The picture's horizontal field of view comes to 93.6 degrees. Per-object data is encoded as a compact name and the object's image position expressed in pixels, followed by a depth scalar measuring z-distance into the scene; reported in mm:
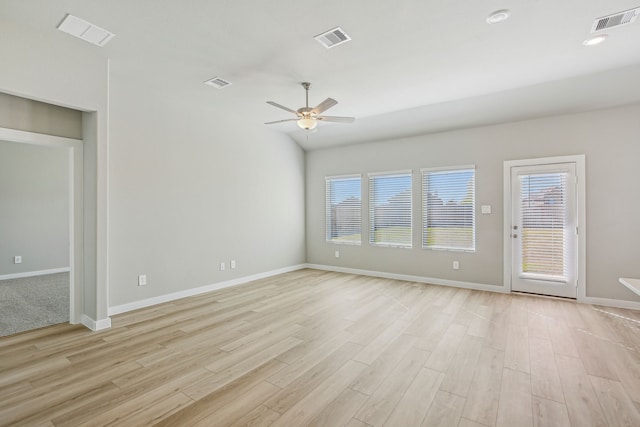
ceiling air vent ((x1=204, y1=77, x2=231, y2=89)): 4078
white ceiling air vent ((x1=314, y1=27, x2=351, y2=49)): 2979
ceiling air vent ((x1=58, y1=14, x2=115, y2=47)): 2829
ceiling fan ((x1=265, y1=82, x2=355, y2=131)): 3832
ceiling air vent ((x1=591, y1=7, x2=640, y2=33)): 2678
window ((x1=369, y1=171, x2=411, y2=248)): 6082
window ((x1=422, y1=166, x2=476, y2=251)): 5426
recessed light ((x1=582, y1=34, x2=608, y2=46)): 3043
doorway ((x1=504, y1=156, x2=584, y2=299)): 4559
